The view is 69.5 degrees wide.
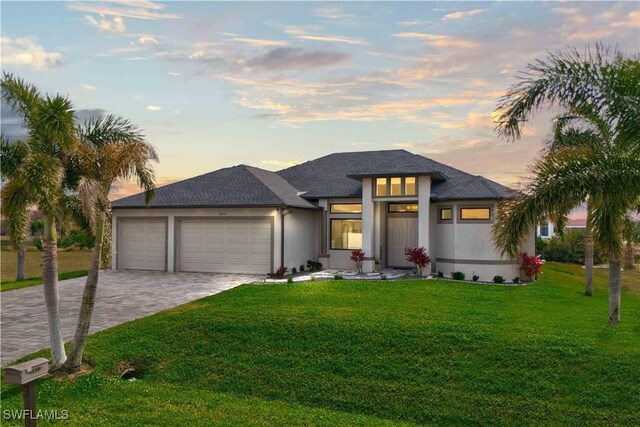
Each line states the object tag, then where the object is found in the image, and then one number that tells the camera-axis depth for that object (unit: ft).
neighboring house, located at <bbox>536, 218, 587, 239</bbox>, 112.64
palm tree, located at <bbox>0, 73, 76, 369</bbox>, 24.27
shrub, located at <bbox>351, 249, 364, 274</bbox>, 59.72
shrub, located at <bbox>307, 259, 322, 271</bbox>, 65.05
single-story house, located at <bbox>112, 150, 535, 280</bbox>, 58.31
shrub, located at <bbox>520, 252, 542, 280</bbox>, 56.70
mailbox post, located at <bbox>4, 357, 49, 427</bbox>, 18.06
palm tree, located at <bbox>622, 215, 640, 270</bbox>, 89.76
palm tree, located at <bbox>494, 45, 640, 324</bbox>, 26.58
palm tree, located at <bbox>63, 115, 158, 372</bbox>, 27.07
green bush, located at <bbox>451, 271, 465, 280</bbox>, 57.11
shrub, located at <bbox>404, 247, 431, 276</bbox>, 57.93
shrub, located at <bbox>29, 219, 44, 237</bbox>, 87.09
